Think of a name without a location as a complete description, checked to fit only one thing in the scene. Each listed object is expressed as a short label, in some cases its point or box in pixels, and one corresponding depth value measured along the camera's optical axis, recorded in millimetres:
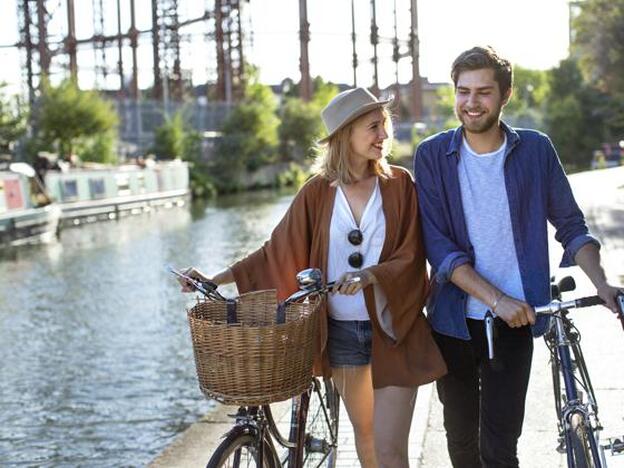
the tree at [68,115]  38844
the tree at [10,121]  35312
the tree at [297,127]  58562
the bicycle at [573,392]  2939
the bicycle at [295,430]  2996
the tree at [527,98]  65562
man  3104
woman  3232
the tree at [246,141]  50625
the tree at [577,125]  52281
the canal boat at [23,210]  23859
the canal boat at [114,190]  31016
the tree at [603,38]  24094
